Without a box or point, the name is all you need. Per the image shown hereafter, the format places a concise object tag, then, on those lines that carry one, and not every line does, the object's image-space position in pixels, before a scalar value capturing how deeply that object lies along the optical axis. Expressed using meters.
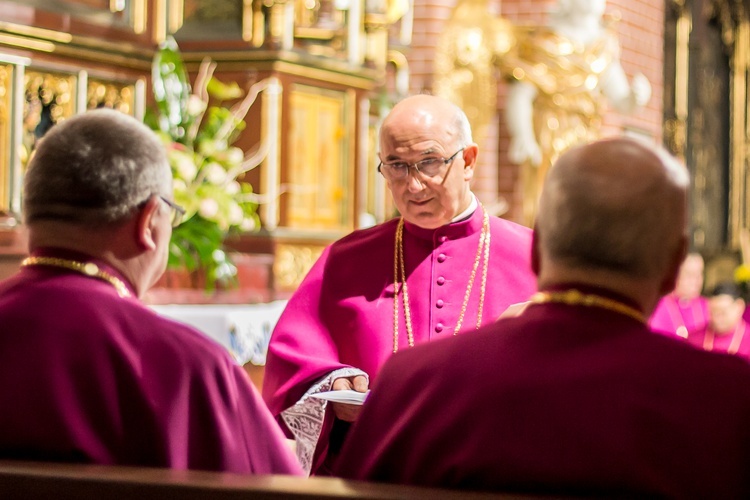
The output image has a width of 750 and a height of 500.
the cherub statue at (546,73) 15.28
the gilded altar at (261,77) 9.24
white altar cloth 8.68
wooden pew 3.07
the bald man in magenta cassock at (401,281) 5.50
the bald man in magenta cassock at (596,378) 3.07
